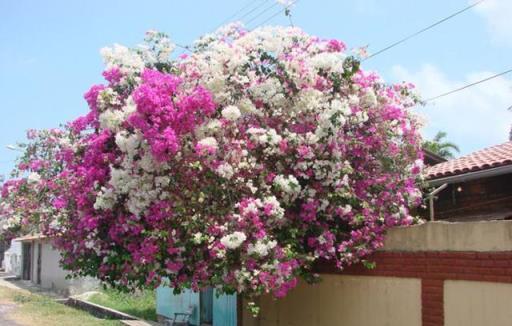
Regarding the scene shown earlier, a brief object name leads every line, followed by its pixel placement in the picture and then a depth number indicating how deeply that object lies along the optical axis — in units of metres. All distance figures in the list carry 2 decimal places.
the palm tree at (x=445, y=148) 33.42
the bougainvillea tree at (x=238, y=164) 8.42
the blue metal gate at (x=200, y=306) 13.78
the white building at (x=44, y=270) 28.89
